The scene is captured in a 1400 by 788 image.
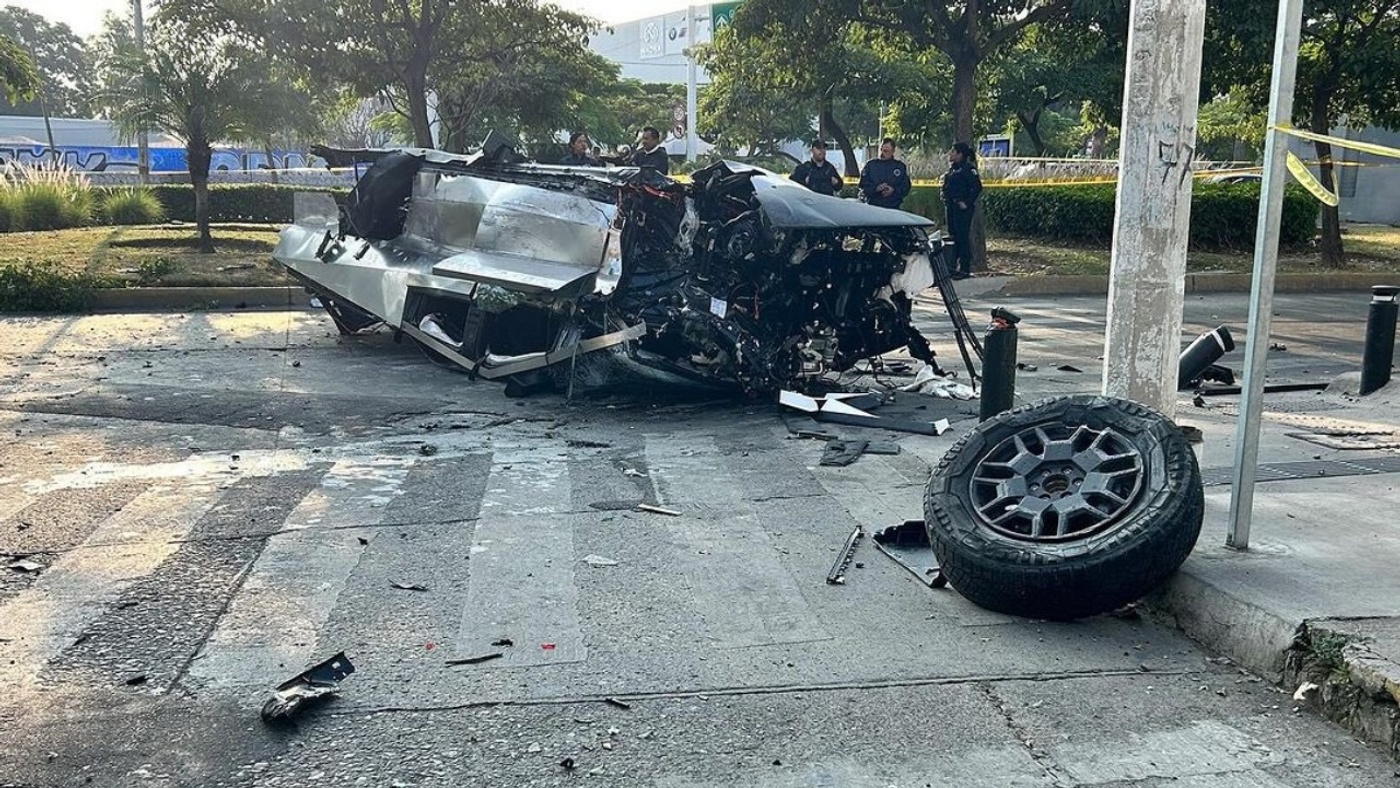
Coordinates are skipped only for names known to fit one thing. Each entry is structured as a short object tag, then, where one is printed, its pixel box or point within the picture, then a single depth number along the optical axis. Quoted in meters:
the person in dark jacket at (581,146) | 13.52
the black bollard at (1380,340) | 8.65
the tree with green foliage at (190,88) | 17.61
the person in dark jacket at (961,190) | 15.81
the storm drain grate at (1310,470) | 6.21
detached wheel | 4.34
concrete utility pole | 5.65
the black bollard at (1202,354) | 8.46
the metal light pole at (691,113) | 45.38
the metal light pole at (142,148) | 31.70
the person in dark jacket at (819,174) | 15.45
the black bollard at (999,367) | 7.28
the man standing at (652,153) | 13.49
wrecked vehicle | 8.41
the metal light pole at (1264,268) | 4.53
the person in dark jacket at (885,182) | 15.46
